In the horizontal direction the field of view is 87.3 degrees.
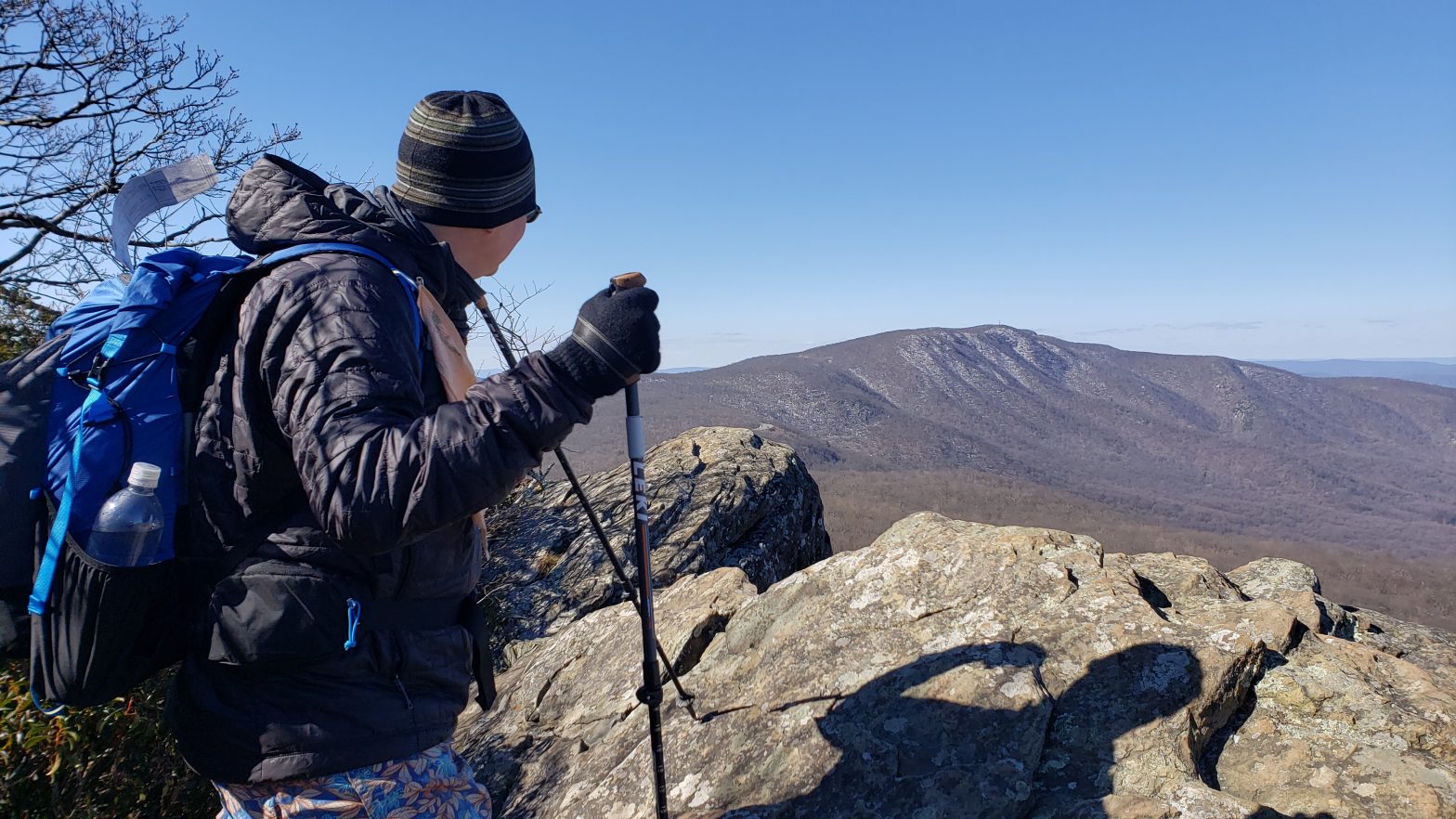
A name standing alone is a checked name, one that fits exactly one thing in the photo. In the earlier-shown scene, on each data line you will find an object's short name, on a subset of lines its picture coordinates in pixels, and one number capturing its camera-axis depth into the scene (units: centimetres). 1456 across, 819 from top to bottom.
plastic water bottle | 178
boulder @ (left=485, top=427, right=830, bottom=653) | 722
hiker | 170
